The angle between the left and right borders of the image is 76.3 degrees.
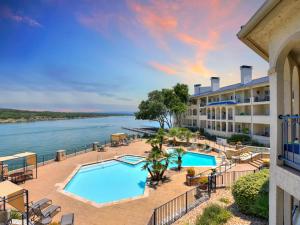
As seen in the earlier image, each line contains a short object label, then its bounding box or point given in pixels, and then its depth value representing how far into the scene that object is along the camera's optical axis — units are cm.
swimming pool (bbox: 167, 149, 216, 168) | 2429
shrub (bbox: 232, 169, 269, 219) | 848
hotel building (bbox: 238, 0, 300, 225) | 398
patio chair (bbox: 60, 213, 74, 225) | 954
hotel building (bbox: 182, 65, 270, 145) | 2995
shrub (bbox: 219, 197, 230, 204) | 1072
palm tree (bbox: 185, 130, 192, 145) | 3272
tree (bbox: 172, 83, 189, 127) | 4698
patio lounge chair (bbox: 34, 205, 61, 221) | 1066
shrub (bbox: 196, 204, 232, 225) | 834
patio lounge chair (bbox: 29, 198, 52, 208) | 1135
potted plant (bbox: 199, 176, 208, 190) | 1379
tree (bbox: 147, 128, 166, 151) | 2271
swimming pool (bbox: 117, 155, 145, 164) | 2494
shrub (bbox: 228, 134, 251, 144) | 2970
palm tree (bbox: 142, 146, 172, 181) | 1702
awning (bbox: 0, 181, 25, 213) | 886
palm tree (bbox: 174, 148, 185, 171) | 2007
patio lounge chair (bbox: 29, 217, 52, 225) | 999
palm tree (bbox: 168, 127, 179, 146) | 3418
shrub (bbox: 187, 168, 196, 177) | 1595
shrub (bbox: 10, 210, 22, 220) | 1055
